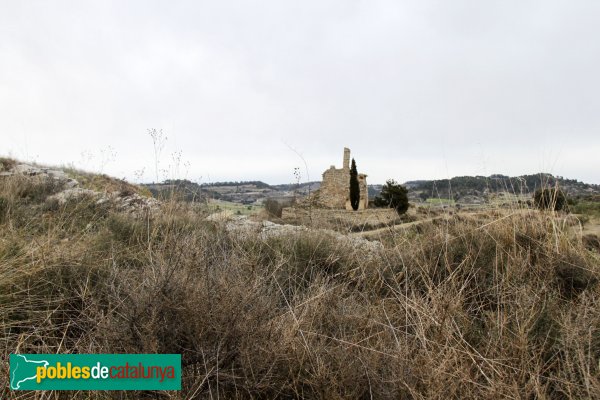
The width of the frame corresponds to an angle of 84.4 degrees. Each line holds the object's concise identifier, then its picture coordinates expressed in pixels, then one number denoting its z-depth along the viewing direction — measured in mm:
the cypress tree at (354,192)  23547
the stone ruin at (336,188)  22969
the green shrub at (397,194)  22103
